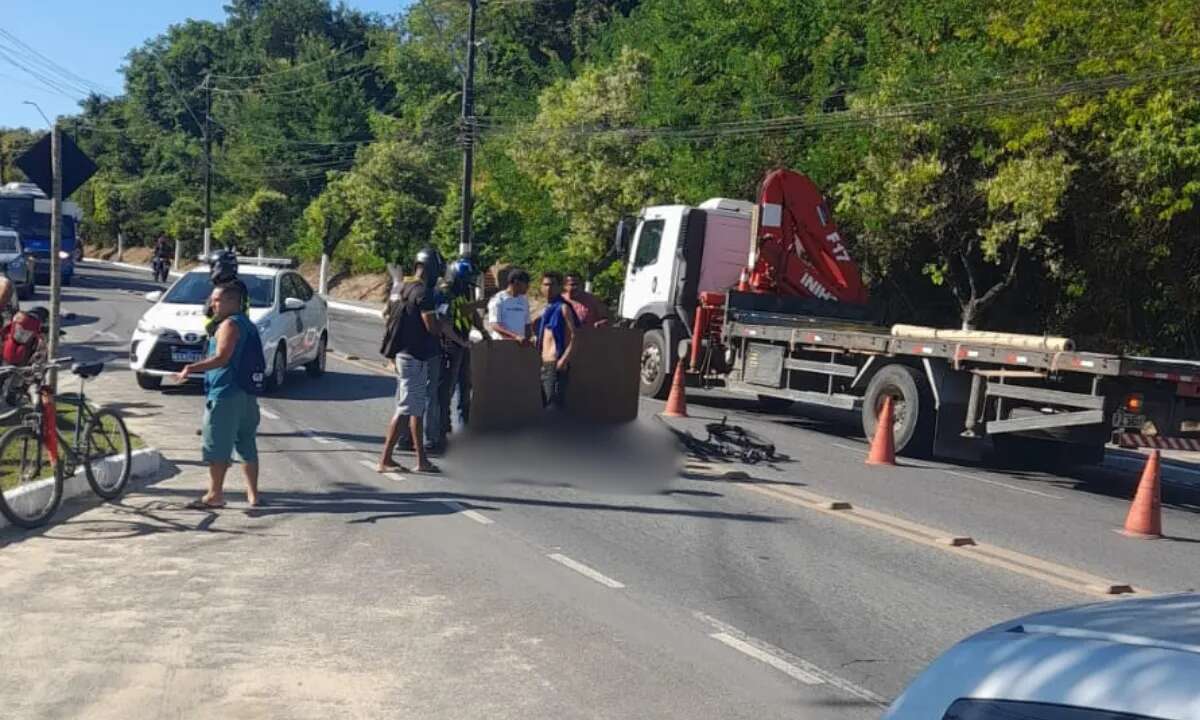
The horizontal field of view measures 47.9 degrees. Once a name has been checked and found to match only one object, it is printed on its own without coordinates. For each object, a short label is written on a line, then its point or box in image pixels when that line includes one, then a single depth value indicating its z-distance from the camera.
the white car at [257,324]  16.22
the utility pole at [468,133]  33.94
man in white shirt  13.93
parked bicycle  8.60
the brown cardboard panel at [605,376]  14.74
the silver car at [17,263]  32.75
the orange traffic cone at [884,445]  14.22
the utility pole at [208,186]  59.66
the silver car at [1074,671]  2.24
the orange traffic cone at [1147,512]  10.83
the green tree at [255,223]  59.88
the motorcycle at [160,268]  49.16
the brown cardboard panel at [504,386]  13.61
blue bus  42.53
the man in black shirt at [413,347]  11.36
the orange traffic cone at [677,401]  17.55
